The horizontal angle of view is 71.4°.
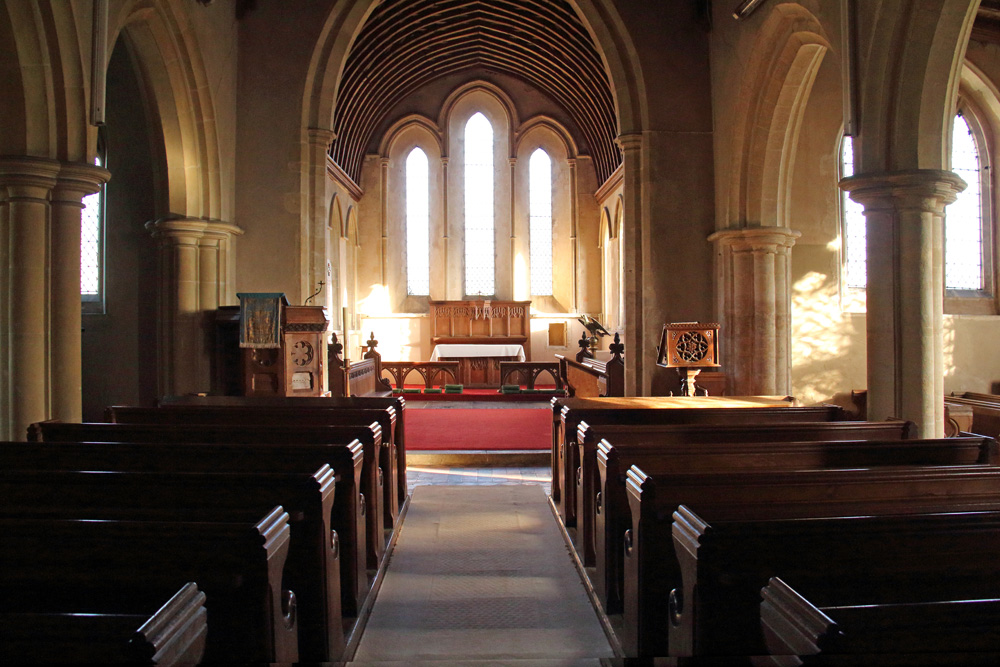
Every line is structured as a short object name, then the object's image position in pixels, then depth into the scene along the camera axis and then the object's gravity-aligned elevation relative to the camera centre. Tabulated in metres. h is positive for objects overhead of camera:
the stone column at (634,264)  8.02 +0.86
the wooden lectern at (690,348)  6.79 -0.10
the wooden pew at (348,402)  4.41 -0.41
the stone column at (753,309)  7.66 +0.32
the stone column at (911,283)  4.68 +0.37
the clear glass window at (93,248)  8.57 +1.15
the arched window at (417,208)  15.56 +2.94
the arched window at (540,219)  15.69 +2.70
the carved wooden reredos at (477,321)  14.52 +0.38
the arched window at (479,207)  15.55 +2.97
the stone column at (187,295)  6.92 +0.47
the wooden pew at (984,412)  7.74 -0.85
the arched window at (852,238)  8.94 +1.29
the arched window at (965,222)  9.44 +1.55
